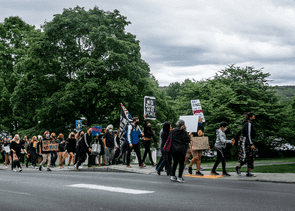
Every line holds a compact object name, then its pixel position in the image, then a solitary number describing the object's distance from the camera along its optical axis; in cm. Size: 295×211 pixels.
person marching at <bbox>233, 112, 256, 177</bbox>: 1141
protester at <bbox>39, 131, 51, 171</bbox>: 1844
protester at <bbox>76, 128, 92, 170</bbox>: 1673
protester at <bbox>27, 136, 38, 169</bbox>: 2133
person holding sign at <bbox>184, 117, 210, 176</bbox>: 1219
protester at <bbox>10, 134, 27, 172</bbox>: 1788
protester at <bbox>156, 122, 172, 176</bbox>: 1156
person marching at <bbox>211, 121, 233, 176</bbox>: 1155
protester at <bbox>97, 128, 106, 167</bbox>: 1888
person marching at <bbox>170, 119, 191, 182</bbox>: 1018
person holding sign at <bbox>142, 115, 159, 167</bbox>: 1482
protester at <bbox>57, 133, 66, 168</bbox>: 2043
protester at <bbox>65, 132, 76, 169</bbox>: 1973
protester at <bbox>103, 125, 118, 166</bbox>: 1822
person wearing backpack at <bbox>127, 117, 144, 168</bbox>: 1490
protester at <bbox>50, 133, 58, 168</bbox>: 2131
